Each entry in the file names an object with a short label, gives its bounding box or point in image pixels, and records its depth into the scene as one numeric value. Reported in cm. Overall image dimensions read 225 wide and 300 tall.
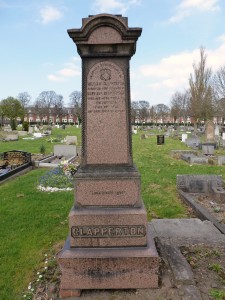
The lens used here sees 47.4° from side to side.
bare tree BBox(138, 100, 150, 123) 9415
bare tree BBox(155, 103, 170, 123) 11306
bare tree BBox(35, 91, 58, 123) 11588
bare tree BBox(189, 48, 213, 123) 3799
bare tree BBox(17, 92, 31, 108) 9788
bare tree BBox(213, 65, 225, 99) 3100
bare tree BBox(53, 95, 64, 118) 10306
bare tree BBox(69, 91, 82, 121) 10568
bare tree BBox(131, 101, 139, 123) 8868
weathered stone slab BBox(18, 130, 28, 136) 3737
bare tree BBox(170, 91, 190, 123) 6328
